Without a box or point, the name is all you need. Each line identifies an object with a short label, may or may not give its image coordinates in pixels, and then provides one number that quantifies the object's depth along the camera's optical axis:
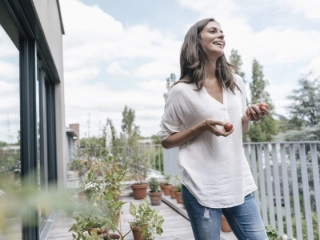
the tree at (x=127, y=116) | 30.20
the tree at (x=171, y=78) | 25.45
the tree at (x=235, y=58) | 21.08
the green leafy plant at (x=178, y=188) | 4.65
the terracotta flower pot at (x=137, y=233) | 2.93
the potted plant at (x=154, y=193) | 4.86
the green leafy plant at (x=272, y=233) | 2.43
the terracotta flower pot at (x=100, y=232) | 2.65
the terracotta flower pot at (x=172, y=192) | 4.97
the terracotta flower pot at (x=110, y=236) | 2.57
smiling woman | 1.22
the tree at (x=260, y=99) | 18.95
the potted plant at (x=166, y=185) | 5.30
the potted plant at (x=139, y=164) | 5.60
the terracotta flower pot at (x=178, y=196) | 4.54
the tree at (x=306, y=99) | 11.21
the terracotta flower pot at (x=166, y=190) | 5.29
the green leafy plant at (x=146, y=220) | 2.67
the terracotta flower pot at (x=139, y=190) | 5.31
